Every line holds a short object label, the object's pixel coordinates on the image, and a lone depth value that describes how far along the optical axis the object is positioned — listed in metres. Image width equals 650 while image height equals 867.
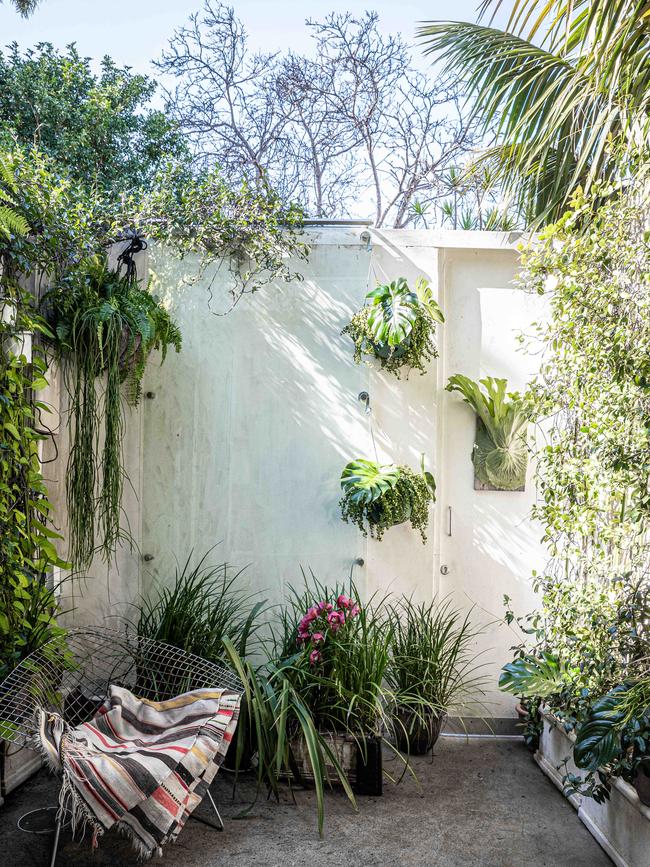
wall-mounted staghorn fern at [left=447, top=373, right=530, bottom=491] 3.97
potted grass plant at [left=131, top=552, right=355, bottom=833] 2.89
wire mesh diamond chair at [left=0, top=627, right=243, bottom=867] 2.60
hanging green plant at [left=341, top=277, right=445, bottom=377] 3.71
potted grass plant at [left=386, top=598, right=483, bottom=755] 3.47
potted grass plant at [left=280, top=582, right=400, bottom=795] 3.06
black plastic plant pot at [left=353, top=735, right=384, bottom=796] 3.05
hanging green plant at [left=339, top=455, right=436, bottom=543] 3.63
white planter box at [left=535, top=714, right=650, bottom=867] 2.35
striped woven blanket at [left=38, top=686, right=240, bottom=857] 2.20
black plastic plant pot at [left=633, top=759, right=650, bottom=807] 2.26
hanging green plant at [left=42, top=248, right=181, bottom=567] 3.36
